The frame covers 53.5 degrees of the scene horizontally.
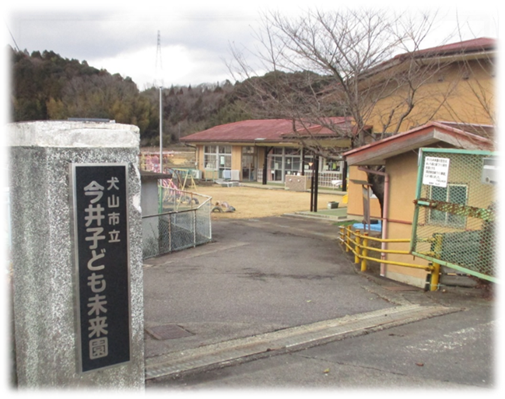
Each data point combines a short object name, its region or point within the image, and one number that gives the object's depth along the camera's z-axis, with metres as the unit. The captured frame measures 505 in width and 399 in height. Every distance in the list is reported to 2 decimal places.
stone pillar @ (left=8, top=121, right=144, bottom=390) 3.26
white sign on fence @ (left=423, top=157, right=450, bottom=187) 7.23
